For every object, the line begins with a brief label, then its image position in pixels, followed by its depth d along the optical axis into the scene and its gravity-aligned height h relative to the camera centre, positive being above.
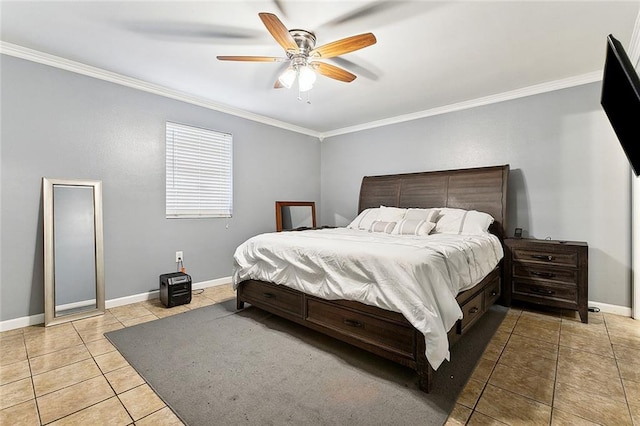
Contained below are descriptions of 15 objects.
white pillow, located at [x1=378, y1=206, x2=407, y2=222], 3.83 -0.05
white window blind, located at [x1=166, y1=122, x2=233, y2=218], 3.69 +0.50
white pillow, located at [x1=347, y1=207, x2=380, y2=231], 3.99 -0.12
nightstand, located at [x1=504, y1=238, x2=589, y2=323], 2.83 -0.63
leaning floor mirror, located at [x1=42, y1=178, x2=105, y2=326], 2.77 -0.40
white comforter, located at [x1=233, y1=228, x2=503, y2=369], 1.80 -0.44
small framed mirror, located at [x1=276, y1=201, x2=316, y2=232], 4.79 -0.08
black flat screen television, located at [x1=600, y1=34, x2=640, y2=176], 0.97 +0.45
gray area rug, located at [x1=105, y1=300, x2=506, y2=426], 1.59 -1.09
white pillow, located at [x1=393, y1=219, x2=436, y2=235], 3.29 -0.19
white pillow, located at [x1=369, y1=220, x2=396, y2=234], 3.52 -0.19
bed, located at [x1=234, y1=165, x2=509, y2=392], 1.81 -0.65
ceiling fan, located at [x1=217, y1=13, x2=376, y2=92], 1.98 +1.21
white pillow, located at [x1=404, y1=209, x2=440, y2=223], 3.56 -0.04
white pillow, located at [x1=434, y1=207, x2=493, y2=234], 3.29 -0.13
